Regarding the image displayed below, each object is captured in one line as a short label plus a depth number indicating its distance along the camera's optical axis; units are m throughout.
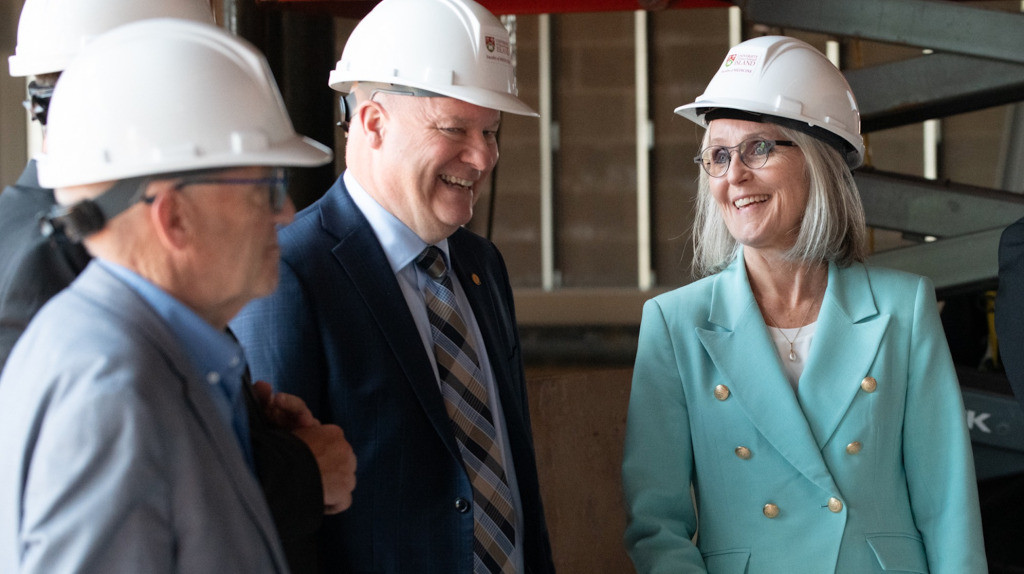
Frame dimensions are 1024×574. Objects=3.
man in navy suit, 3.12
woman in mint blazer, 3.33
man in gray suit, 2.65
